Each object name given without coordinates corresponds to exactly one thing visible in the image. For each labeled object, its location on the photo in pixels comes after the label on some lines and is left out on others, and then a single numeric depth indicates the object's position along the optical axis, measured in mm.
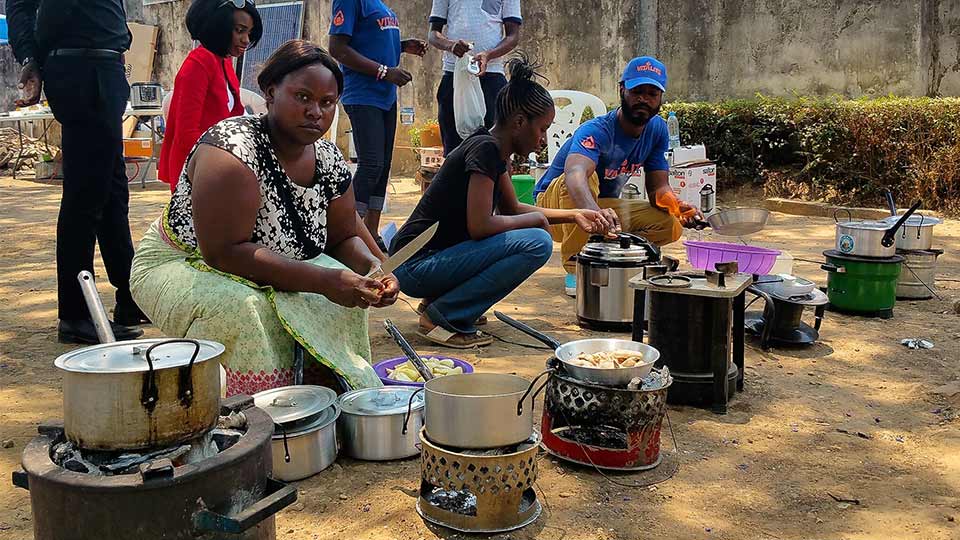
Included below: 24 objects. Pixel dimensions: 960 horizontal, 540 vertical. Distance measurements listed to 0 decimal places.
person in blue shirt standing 5293
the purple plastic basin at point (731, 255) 4371
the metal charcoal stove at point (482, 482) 2236
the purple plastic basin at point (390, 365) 3375
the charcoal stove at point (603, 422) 2615
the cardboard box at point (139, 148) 12445
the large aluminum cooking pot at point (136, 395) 1696
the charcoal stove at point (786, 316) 4039
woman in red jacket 3973
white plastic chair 8695
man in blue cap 4730
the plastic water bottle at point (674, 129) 8383
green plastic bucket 7951
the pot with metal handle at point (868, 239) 4504
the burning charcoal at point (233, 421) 2000
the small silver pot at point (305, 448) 2545
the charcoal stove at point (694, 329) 3189
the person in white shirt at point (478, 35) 6047
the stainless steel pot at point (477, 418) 2242
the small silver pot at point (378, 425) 2729
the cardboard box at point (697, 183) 7820
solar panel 13898
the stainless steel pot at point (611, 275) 4273
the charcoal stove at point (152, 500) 1639
